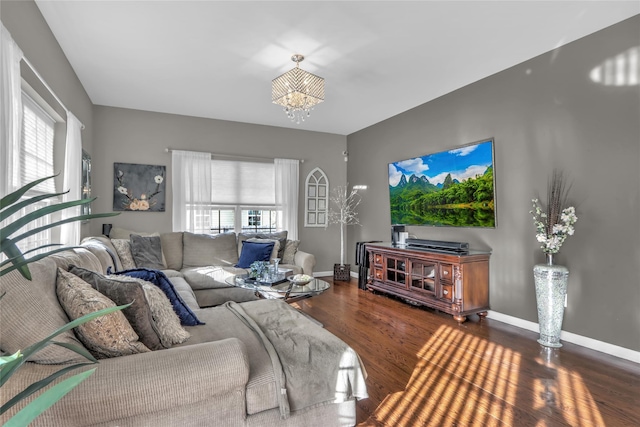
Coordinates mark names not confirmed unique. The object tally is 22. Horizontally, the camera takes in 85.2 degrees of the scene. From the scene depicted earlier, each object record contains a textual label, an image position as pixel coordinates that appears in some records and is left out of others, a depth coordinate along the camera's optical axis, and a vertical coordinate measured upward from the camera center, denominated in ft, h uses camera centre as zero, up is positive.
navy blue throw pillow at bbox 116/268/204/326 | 6.72 -1.38
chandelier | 11.12 +4.34
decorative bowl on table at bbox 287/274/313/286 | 10.77 -1.87
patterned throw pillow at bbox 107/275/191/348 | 5.72 -1.66
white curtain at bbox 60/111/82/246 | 10.69 +1.47
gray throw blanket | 5.39 -2.39
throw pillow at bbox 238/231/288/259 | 16.55 -0.77
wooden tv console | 12.32 -2.27
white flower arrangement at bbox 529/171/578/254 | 9.91 +0.01
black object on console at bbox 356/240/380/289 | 17.31 -2.21
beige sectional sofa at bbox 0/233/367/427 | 4.11 -2.16
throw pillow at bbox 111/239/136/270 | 12.57 -1.18
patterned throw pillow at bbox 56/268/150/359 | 4.73 -1.45
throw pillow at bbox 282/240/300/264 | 16.34 -1.50
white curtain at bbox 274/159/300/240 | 19.75 +1.33
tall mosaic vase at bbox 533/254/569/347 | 9.92 -2.30
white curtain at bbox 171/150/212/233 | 17.37 +1.67
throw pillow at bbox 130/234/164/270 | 13.93 -1.24
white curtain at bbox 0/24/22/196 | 6.13 +2.06
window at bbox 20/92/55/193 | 8.86 +2.14
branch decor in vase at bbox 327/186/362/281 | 20.97 +0.74
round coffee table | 10.23 -2.07
